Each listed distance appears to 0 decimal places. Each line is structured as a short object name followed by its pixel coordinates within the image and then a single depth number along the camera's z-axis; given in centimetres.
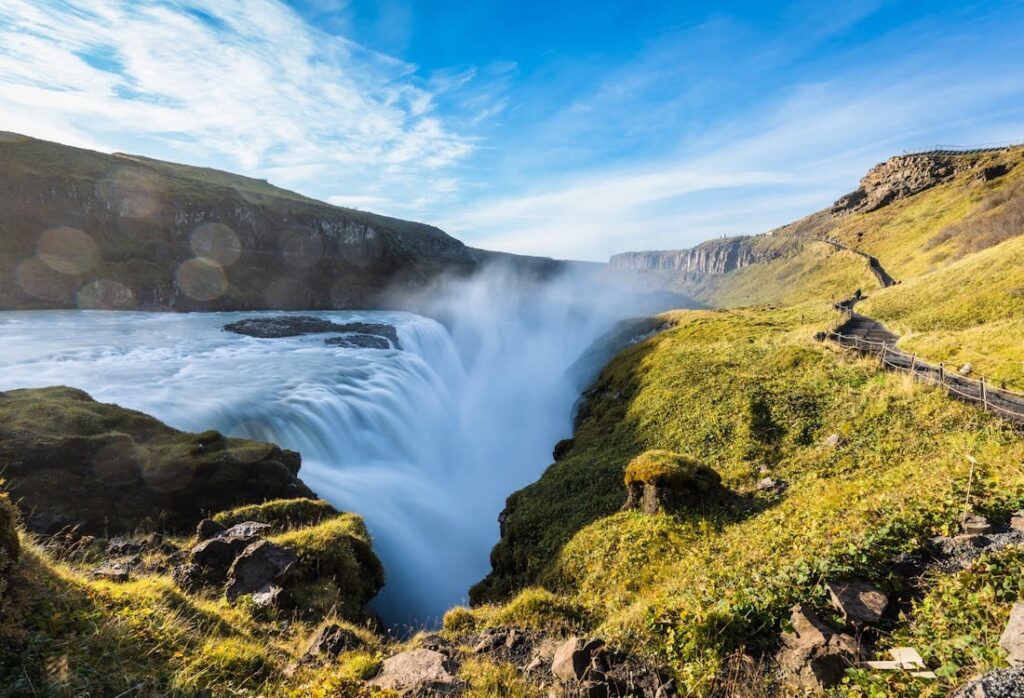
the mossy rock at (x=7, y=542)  650
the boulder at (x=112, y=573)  973
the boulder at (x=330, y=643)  932
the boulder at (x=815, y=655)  707
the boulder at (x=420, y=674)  791
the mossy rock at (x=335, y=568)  1329
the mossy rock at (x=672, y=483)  1834
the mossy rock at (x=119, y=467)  1666
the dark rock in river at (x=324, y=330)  7796
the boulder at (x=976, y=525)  964
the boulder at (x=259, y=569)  1218
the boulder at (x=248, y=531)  1423
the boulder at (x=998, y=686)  479
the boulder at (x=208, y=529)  1516
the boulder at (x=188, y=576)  1170
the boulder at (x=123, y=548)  1330
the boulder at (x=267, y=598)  1149
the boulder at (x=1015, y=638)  550
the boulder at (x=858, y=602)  791
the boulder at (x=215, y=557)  1270
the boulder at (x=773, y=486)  1801
